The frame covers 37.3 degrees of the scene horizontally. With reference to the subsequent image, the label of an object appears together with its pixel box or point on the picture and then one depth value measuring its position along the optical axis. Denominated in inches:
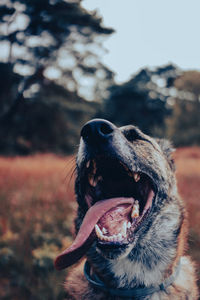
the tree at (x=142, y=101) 604.4
